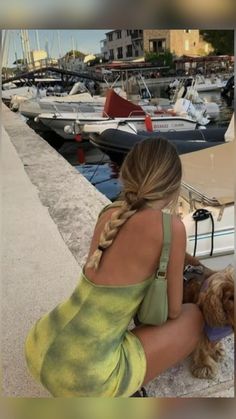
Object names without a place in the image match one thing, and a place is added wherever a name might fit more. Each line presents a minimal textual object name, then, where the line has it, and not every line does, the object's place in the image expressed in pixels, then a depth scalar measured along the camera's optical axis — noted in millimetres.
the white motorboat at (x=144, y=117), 5586
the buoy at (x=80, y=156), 5429
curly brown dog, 1338
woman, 1205
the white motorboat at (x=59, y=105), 6731
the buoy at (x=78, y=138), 7421
